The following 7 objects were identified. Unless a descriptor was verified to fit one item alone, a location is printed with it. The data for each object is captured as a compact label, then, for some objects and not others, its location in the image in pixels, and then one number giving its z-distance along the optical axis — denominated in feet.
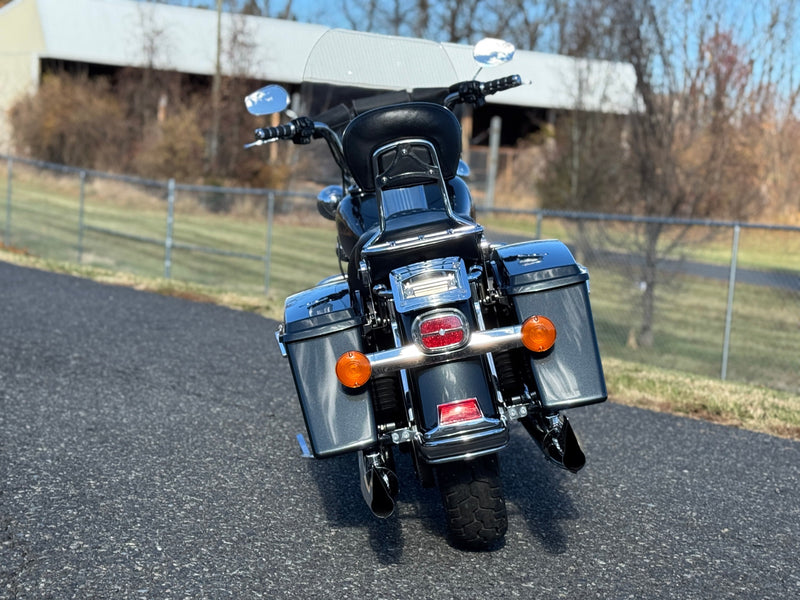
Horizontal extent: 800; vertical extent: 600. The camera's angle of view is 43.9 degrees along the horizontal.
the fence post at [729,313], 31.49
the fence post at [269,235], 45.93
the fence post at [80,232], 54.60
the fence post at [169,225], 49.16
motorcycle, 12.36
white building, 106.63
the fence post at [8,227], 59.01
